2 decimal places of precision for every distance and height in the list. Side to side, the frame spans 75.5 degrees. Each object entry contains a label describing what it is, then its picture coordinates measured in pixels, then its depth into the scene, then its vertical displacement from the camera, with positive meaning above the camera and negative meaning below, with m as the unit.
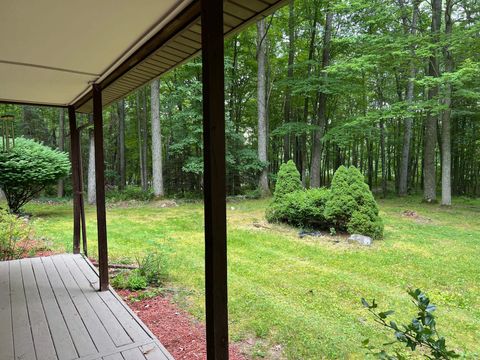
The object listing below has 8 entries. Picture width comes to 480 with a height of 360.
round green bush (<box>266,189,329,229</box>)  5.90 -0.77
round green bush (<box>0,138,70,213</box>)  6.61 +0.13
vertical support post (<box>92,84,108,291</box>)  2.80 -0.08
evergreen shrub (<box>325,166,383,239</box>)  5.31 -0.66
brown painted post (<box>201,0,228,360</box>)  1.18 -0.03
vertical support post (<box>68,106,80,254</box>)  3.96 +0.18
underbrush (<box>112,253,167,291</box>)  3.32 -1.16
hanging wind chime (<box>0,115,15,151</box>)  3.42 +0.60
